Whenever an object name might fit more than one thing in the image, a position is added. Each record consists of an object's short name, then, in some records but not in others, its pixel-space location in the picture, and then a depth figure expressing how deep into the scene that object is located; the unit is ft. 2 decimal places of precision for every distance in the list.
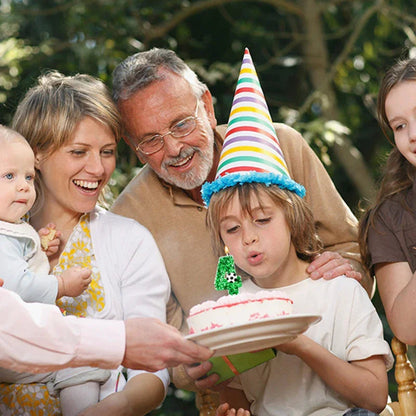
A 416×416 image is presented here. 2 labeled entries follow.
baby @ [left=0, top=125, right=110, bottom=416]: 7.98
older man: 10.34
